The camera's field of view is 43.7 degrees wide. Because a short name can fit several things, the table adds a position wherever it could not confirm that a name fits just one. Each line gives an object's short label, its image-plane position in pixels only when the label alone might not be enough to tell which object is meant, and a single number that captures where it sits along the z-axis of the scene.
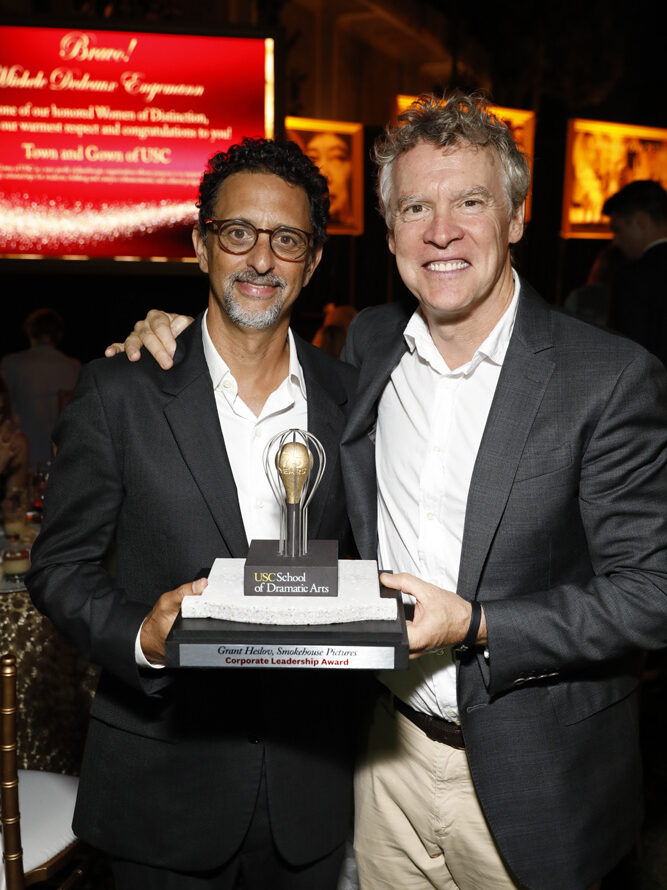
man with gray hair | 1.58
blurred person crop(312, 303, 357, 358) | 5.56
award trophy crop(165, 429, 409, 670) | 1.29
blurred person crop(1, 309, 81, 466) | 5.25
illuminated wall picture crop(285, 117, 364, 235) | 6.47
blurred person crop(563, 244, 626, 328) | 5.69
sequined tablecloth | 2.76
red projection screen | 4.64
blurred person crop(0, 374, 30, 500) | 3.67
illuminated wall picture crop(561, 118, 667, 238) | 7.46
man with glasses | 1.67
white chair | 1.93
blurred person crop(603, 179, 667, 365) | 4.63
